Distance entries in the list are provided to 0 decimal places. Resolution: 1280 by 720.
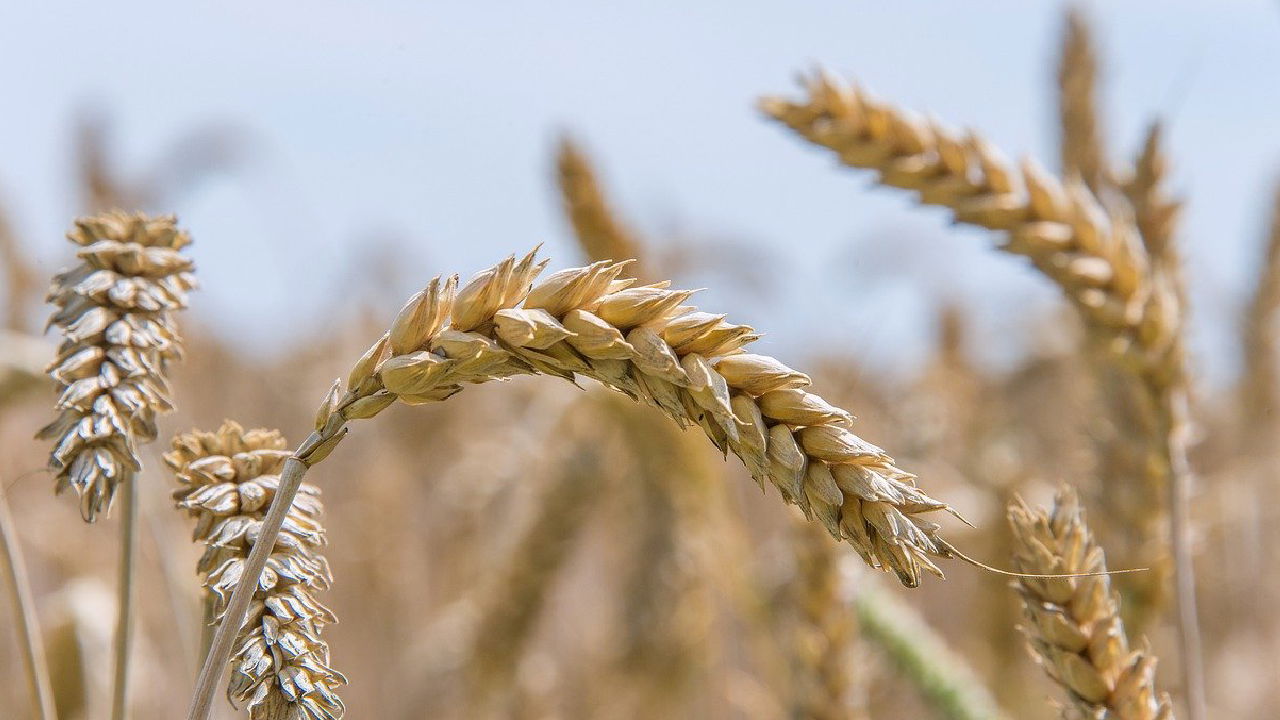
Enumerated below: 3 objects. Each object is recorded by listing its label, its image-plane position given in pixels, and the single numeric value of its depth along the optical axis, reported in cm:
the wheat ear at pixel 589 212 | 155
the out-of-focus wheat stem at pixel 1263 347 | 217
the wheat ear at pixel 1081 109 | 172
